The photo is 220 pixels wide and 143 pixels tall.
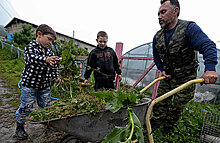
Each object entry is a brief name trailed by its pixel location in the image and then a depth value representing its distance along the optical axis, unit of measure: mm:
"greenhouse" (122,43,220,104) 5656
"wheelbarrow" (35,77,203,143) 1045
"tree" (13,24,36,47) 18594
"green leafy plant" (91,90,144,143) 805
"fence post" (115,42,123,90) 3858
